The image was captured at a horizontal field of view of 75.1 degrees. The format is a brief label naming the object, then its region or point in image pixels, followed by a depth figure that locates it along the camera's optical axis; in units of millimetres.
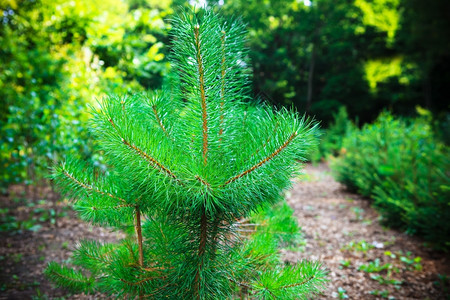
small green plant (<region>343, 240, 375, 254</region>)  3643
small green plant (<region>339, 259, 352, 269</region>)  3161
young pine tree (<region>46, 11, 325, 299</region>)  991
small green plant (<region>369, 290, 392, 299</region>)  2660
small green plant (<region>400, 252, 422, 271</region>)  3218
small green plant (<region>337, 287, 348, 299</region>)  2527
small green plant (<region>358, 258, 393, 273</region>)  3109
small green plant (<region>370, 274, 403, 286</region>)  2896
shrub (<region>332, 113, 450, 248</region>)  3357
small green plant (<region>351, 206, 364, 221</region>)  4859
